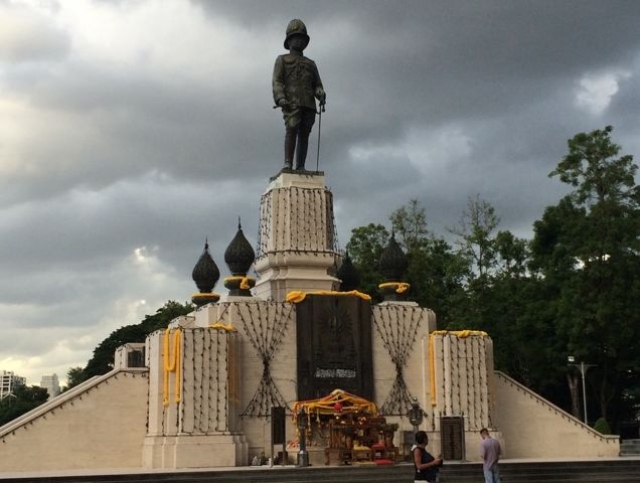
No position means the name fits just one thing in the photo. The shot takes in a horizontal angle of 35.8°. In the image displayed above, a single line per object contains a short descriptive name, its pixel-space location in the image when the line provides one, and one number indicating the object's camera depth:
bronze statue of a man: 29.80
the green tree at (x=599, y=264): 36.88
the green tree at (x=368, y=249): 45.75
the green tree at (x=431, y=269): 43.42
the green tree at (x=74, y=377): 62.72
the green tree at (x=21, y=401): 64.38
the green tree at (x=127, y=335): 52.81
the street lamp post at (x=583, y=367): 36.09
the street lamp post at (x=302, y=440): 23.65
